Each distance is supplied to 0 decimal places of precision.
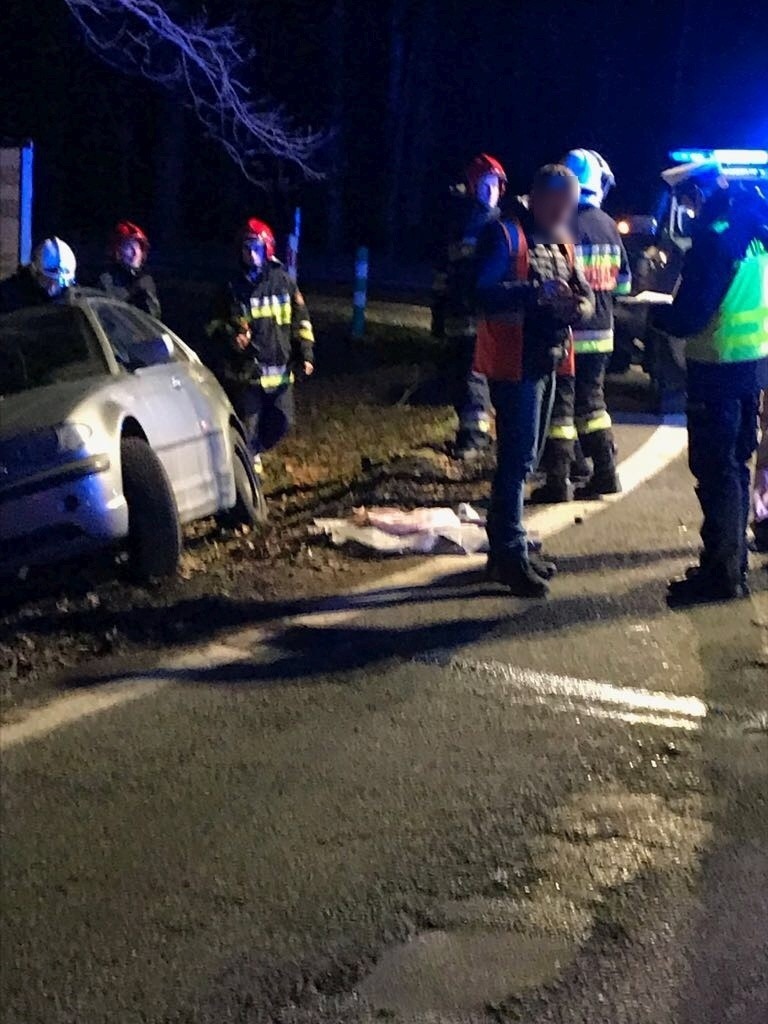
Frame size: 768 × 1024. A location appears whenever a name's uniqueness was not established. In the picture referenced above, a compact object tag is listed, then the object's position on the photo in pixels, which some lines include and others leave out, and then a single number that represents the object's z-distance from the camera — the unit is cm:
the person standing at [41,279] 834
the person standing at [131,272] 1050
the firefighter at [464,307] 948
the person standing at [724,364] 652
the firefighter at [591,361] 843
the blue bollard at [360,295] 1720
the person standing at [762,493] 785
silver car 622
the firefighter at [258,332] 880
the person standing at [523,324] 654
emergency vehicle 1359
